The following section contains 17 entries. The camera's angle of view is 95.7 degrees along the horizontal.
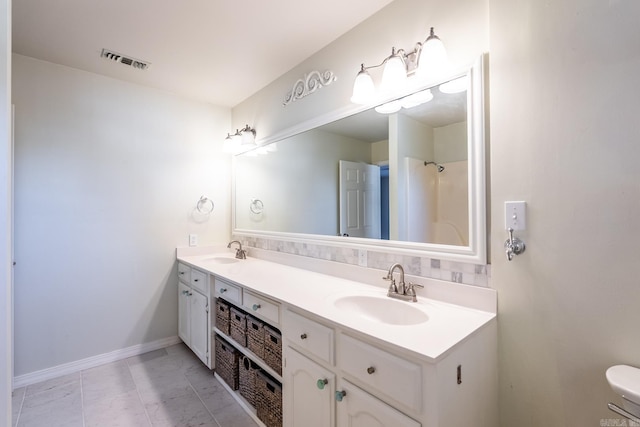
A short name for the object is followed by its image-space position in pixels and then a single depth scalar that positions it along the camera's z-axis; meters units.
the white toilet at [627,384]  0.80
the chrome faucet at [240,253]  2.71
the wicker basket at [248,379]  1.71
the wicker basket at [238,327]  1.78
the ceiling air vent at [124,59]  2.07
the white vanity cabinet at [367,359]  0.91
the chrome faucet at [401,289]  1.39
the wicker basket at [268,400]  1.50
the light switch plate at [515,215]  1.13
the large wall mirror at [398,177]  1.30
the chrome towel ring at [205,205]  2.89
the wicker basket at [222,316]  1.96
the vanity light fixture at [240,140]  2.70
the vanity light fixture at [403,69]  1.31
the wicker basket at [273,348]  1.49
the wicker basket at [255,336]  1.63
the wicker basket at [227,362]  1.89
